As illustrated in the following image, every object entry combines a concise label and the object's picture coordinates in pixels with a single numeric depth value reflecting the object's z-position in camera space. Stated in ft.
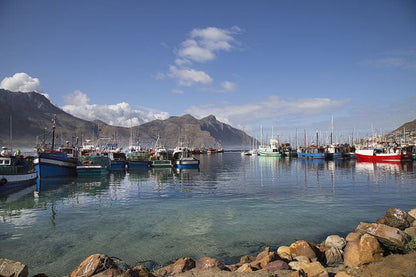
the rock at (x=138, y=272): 29.27
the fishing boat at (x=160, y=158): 232.32
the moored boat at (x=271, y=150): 412.36
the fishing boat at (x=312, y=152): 336.70
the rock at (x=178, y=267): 34.06
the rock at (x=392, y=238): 32.65
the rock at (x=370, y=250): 32.27
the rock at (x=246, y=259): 37.83
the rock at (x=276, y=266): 32.14
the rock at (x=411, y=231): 38.27
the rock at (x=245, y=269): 31.84
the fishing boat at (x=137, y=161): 234.79
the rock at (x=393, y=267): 28.02
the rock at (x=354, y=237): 38.72
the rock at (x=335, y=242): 40.81
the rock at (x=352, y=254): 33.19
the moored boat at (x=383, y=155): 247.15
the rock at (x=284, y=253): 36.08
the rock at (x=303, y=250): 37.14
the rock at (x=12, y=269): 27.61
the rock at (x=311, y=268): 28.66
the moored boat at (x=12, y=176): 106.32
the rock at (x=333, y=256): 36.52
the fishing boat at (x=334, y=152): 333.33
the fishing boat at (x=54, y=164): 149.59
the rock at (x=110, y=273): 29.94
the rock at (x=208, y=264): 34.19
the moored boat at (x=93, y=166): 164.35
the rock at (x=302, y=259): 34.60
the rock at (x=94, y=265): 30.73
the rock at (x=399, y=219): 44.52
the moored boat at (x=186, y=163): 222.48
